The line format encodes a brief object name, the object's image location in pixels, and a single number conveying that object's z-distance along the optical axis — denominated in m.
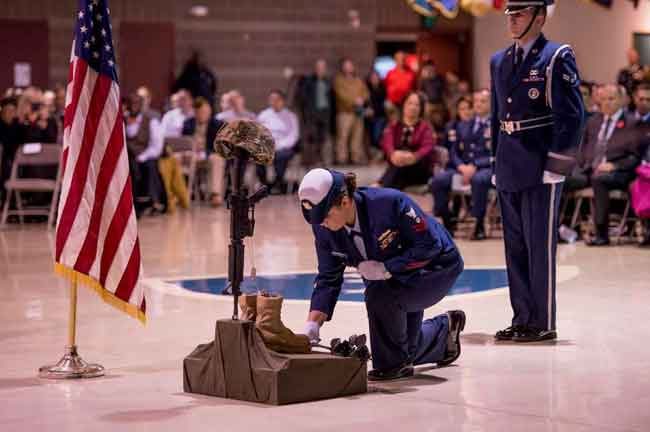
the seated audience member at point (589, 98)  12.86
